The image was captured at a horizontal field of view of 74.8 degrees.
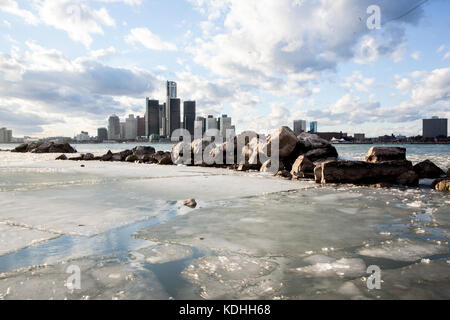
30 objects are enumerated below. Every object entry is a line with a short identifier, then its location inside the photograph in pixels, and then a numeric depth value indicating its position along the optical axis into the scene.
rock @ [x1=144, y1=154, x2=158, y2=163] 18.45
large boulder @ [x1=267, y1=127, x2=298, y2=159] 12.45
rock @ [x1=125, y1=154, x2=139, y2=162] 19.43
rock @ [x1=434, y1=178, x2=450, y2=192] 7.22
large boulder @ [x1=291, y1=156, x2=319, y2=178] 10.09
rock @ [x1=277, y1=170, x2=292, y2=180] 10.15
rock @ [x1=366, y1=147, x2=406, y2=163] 10.09
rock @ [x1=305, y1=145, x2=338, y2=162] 12.12
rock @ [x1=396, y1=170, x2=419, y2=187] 8.30
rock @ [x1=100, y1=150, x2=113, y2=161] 20.15
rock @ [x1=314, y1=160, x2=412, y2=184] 8.59
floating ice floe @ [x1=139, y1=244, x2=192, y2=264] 2.55
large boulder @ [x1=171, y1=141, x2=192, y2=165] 16.97
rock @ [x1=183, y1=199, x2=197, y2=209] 4.92
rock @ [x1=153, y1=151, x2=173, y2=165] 17.16
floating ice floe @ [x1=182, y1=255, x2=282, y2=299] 1.99
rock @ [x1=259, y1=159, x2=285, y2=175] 11.63
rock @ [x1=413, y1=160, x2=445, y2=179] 10.20
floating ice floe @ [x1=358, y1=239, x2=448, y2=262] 2.68
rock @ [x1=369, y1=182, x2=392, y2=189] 7.89
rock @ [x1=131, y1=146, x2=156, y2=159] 20.77
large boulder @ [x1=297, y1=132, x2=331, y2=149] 13.08
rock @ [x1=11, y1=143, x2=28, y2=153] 35.20
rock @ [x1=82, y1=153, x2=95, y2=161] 20.43
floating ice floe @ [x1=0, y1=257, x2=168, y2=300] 1.92
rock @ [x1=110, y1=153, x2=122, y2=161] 20.28
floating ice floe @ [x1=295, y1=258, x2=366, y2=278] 2.29
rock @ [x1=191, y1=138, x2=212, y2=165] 16.41
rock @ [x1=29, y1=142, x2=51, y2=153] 32.06
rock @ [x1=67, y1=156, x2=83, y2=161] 20.08
